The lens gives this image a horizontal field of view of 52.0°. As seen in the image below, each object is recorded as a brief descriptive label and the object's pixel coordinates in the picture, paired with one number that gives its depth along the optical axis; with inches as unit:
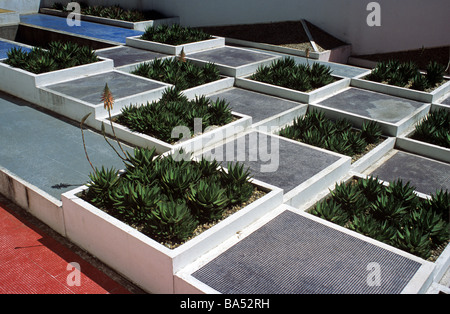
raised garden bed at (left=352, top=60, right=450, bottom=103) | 479.5
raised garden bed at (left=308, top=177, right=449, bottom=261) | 261.3
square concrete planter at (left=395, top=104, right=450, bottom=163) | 381.1
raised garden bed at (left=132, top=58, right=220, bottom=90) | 472.7
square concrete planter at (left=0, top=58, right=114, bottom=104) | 439.2
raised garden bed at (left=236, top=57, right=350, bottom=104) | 474.6
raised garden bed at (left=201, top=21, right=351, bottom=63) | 653.3
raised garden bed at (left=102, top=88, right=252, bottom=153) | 352.8
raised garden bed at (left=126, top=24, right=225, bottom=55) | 588.1
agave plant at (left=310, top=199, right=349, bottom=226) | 280.4
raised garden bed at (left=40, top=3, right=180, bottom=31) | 759.7
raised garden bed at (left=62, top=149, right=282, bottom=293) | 234.5
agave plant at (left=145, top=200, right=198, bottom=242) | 237.5
